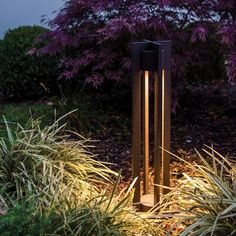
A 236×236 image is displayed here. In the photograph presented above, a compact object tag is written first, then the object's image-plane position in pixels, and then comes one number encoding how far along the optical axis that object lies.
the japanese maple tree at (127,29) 4.87
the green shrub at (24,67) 7.49
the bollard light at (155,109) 3.57
